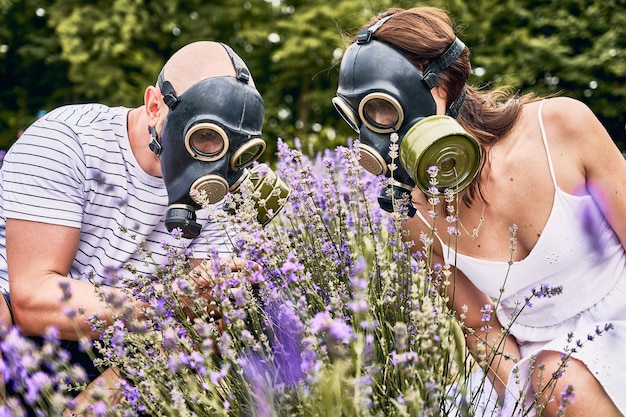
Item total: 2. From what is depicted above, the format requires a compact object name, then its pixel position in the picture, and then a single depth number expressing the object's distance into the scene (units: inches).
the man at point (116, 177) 79.4
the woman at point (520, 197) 78.4
